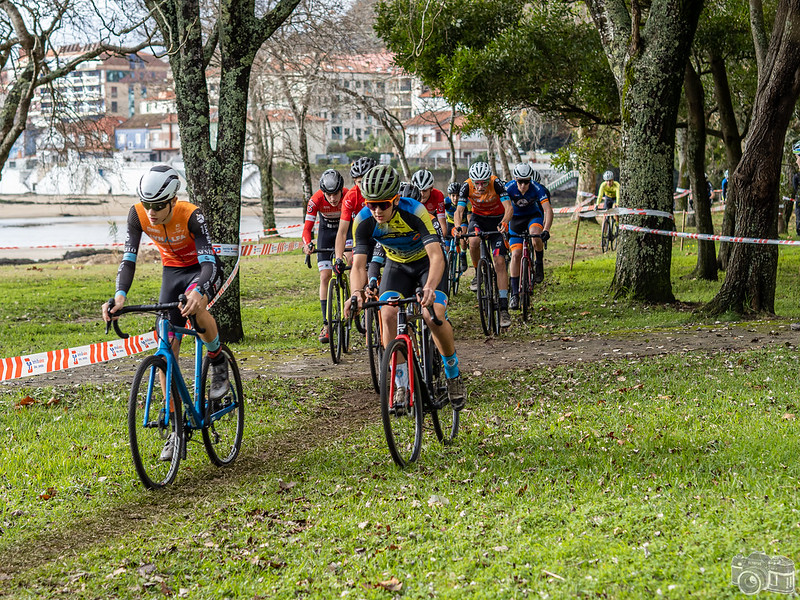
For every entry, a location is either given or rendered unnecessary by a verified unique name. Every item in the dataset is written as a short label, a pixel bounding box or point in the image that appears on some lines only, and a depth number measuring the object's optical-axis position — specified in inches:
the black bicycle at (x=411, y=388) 265.3
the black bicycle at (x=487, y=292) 500.4
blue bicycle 249.8
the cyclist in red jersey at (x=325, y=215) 481.1
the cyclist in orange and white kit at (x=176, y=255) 266.7
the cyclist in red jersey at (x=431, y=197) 481.7
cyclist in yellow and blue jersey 286.2
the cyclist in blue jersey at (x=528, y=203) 557.3
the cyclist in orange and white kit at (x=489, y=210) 507.8
